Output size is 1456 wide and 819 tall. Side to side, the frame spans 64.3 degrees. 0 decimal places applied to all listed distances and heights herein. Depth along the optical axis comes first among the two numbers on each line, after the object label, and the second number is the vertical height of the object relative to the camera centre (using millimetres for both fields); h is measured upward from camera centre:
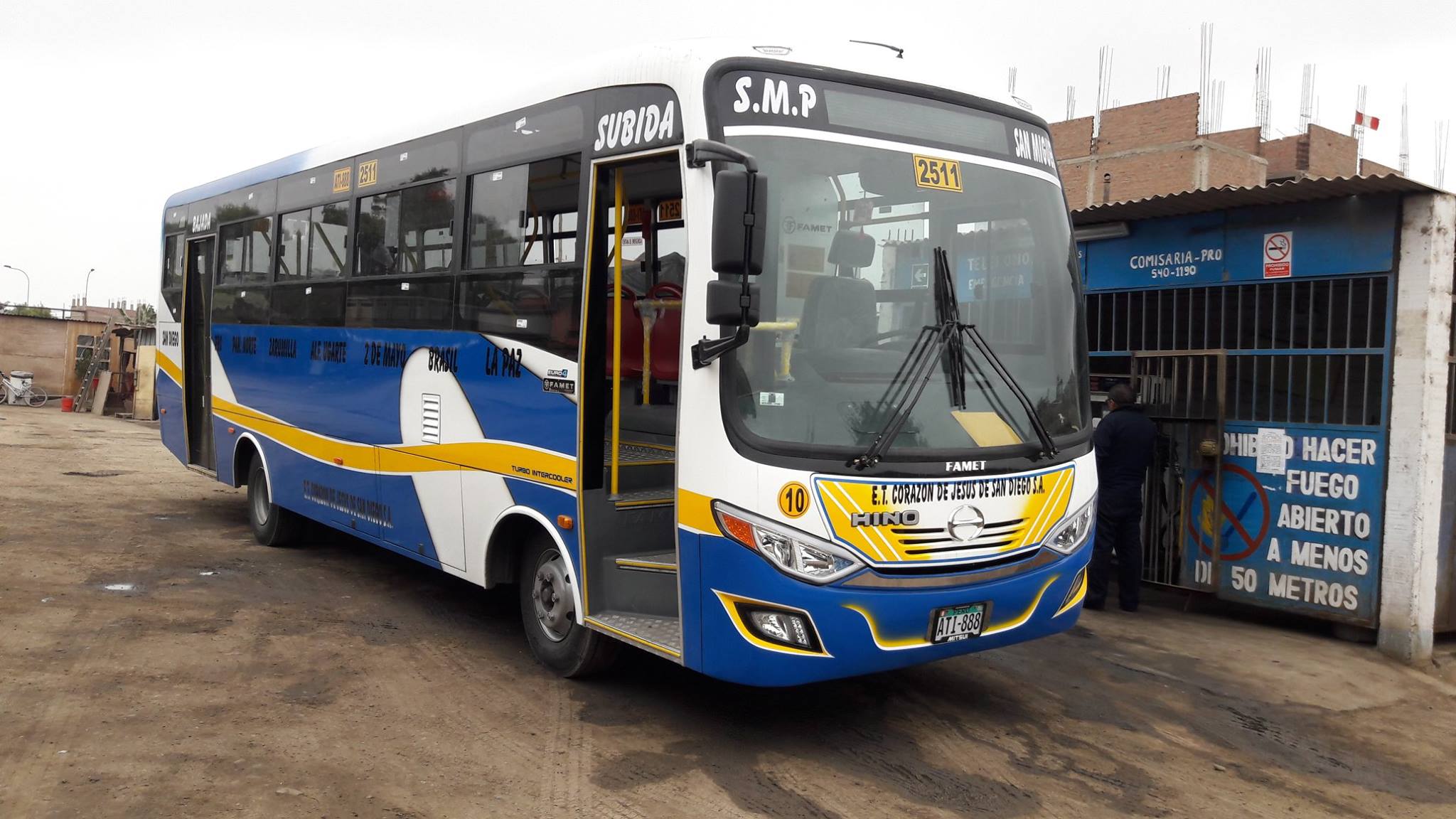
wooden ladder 31806 -606
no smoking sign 8391 +978
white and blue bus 4926 +29
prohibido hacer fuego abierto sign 7867 -946
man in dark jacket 8617 -792
